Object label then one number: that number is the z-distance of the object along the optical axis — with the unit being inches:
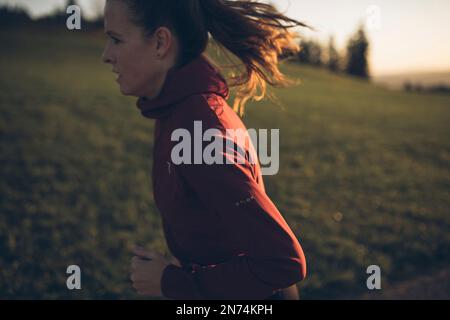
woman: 59.1
